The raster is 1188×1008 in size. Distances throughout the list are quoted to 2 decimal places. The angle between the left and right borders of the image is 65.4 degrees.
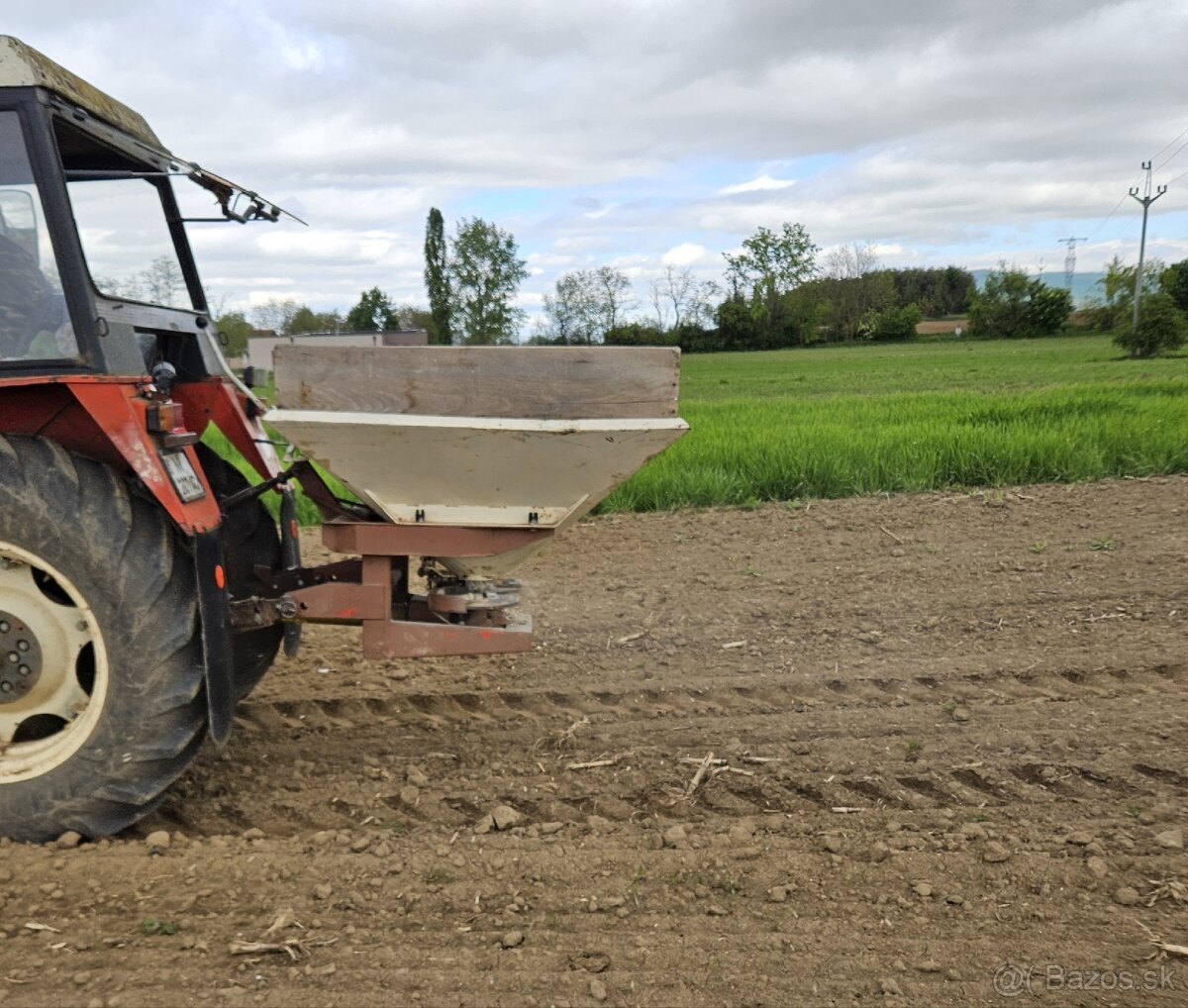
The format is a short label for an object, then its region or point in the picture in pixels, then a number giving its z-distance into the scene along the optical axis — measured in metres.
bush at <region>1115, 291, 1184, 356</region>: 33.81
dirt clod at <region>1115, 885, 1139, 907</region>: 2.56
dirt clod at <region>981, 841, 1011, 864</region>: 2.75
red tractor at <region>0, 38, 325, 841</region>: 2.70
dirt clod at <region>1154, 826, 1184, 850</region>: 2.82
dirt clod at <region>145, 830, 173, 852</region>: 2.87
